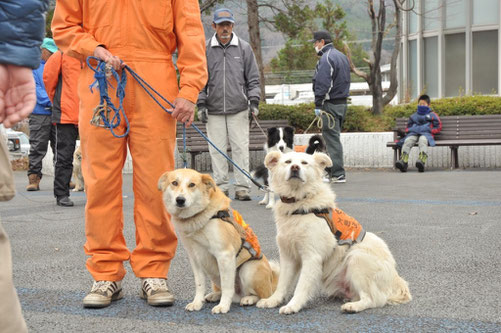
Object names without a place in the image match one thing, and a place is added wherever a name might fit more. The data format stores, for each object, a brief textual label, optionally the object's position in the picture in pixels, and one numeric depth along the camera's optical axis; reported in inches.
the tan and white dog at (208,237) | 149.9
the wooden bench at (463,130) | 533.6
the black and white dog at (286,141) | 361.7
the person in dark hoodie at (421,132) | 511.5
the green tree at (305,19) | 773.3
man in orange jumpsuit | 153.2
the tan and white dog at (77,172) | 429.1
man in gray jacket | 354.3
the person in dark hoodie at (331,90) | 426.9
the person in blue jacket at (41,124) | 384.1
